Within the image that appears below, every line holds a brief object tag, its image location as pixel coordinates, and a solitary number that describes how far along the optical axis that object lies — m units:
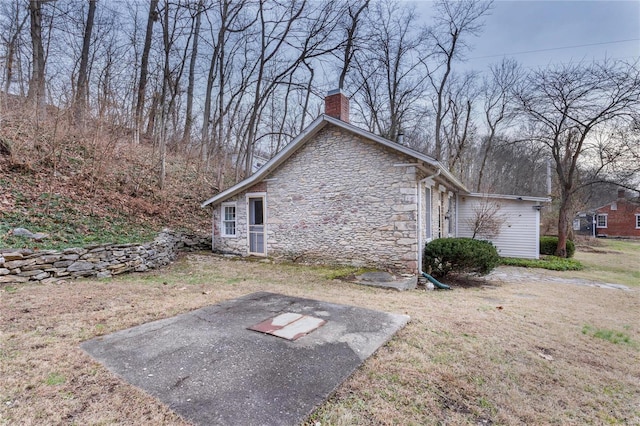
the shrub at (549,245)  14.05
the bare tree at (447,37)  16.92
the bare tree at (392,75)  17.55
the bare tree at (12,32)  12.88
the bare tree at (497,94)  18.80
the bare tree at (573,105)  10.82
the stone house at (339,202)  8.16
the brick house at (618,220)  28.39
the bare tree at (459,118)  19.83
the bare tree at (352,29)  15.25
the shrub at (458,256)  7.78
